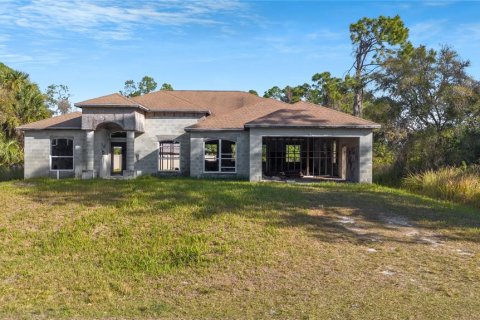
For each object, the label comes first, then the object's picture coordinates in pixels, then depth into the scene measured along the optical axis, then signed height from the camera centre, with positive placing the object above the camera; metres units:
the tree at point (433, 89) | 25.74 +4.15
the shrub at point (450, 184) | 17.88 -1.23
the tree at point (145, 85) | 89.53 +15.20
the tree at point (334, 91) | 43.50 +6.91
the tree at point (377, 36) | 42.56 +12.09
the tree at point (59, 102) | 73.50 +9.73
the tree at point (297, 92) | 54.66 +8.29
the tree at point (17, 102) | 32.72 +4.43
